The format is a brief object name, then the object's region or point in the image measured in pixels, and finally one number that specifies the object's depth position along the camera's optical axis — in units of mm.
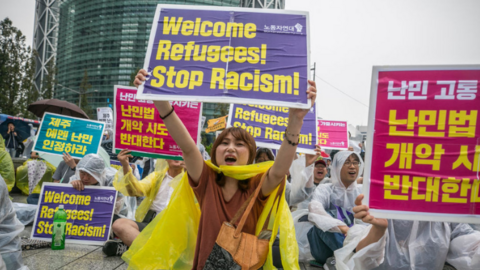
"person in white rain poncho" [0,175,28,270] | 3018
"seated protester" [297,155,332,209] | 4598
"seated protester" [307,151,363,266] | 4180
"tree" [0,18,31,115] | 16484
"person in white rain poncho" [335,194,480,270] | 2369
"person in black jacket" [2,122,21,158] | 12854
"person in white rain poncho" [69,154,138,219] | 4988
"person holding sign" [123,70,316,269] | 2301
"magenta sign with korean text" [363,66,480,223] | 2188
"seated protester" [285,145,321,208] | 4551
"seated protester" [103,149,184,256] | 4258
